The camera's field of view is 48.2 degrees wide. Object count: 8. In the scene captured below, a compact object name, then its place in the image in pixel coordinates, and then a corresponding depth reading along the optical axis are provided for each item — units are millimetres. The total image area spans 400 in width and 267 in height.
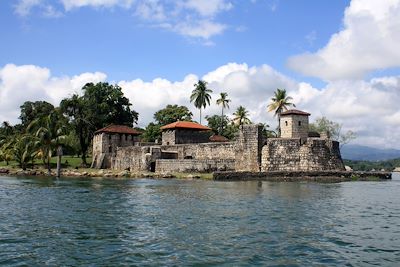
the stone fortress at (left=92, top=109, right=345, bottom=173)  42938
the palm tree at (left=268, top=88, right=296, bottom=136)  60406
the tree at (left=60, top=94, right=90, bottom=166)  60000
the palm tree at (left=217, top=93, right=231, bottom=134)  76250
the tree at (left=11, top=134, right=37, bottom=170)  50462
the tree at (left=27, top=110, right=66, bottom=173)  46250
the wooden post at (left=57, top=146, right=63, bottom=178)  44319
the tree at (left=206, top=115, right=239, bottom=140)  75950
